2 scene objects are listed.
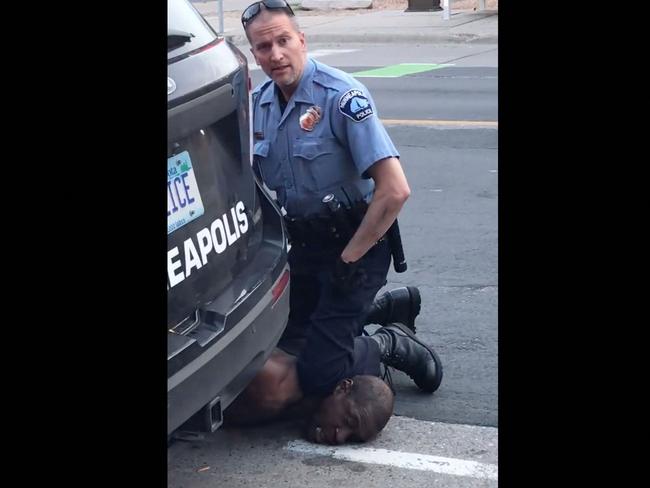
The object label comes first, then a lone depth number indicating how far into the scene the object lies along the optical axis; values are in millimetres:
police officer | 3670
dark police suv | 2854
